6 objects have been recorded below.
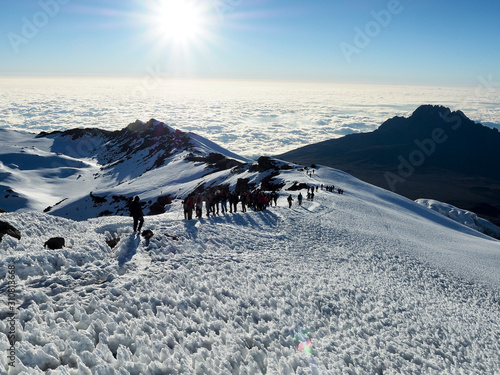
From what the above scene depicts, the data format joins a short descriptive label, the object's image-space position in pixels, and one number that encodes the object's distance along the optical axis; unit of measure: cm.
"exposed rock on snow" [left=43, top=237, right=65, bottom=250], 1241
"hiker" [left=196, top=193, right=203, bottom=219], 2290
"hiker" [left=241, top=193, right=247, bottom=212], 2889
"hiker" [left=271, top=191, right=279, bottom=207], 3506
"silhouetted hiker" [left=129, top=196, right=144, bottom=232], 1616
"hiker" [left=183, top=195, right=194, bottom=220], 2198
